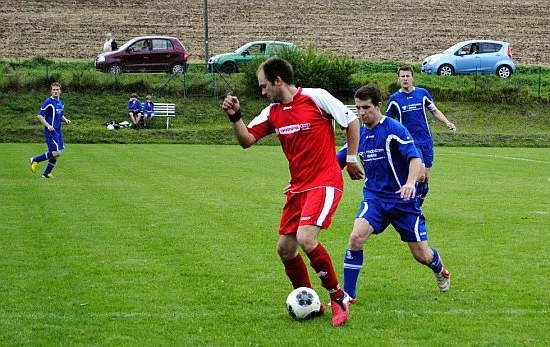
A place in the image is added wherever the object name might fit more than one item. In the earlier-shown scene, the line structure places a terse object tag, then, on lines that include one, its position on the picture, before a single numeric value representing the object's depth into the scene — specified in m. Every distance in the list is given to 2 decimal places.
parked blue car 44.09
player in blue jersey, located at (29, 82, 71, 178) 20.69
